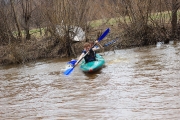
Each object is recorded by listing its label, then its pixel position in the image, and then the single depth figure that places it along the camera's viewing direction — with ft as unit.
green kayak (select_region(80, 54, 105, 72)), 59.77
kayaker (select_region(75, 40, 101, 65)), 64.82
